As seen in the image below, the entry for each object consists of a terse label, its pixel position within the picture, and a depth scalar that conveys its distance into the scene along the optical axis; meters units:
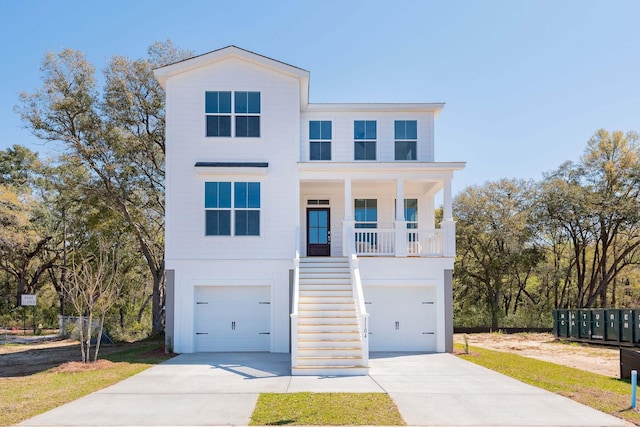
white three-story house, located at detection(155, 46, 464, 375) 17.73
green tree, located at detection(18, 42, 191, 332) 22.33
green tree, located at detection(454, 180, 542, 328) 34.16
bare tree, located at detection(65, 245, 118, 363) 15.07
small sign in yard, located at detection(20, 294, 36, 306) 27.50
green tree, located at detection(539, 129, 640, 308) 32.22
